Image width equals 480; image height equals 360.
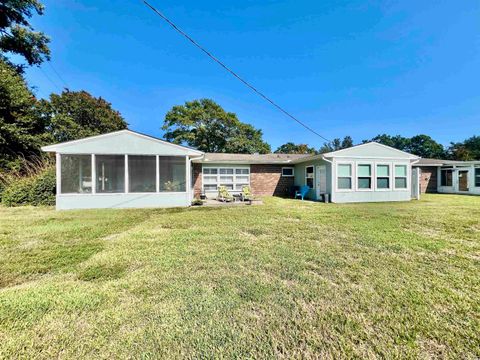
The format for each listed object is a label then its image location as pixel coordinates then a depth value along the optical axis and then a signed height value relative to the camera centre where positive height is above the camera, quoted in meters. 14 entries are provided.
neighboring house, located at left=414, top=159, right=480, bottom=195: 16.34 +0.26
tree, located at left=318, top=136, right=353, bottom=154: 57.04 +10.10
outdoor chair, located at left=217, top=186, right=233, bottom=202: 12.63 -0.85
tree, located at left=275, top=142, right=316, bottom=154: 45.14 +6.95
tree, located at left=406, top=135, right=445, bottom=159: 42.05 +6.66
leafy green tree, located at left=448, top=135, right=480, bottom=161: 33.66 +4.97
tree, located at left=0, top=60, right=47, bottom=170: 14.42 +4.26
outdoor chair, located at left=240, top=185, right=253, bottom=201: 12.62 -0.84
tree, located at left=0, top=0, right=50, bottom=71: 16.16 +11.56
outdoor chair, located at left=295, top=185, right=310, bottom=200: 13.97 -0.71
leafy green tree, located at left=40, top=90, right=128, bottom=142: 20.75 +7.49
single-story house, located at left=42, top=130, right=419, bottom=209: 10.20 +0.47
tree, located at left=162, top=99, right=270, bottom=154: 30.30 +7.60
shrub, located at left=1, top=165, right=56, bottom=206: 10.80 -0.40
